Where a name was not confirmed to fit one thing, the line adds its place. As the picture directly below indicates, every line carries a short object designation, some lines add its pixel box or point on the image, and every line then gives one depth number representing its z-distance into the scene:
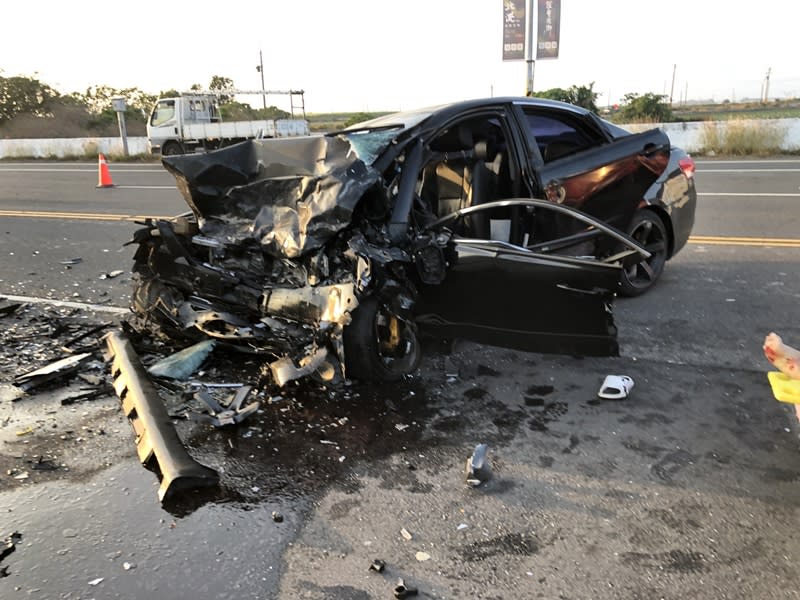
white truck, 23.55
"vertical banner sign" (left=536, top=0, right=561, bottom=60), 26.95
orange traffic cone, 15.83
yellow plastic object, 2.57
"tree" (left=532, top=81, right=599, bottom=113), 26.06
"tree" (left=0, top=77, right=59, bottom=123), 42.09
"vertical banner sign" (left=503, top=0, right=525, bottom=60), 27.36
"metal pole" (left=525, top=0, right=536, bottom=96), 25.67
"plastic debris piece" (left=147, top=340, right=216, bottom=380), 4.18
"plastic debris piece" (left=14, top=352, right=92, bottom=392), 4.17
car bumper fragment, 2.97
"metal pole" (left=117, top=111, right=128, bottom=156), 25.86
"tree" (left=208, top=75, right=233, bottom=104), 50.43
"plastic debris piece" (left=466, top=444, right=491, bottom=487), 3.01
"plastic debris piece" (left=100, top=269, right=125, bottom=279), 6.98
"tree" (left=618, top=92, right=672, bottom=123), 27.09
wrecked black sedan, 3.81
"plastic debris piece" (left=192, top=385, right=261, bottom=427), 3.62
